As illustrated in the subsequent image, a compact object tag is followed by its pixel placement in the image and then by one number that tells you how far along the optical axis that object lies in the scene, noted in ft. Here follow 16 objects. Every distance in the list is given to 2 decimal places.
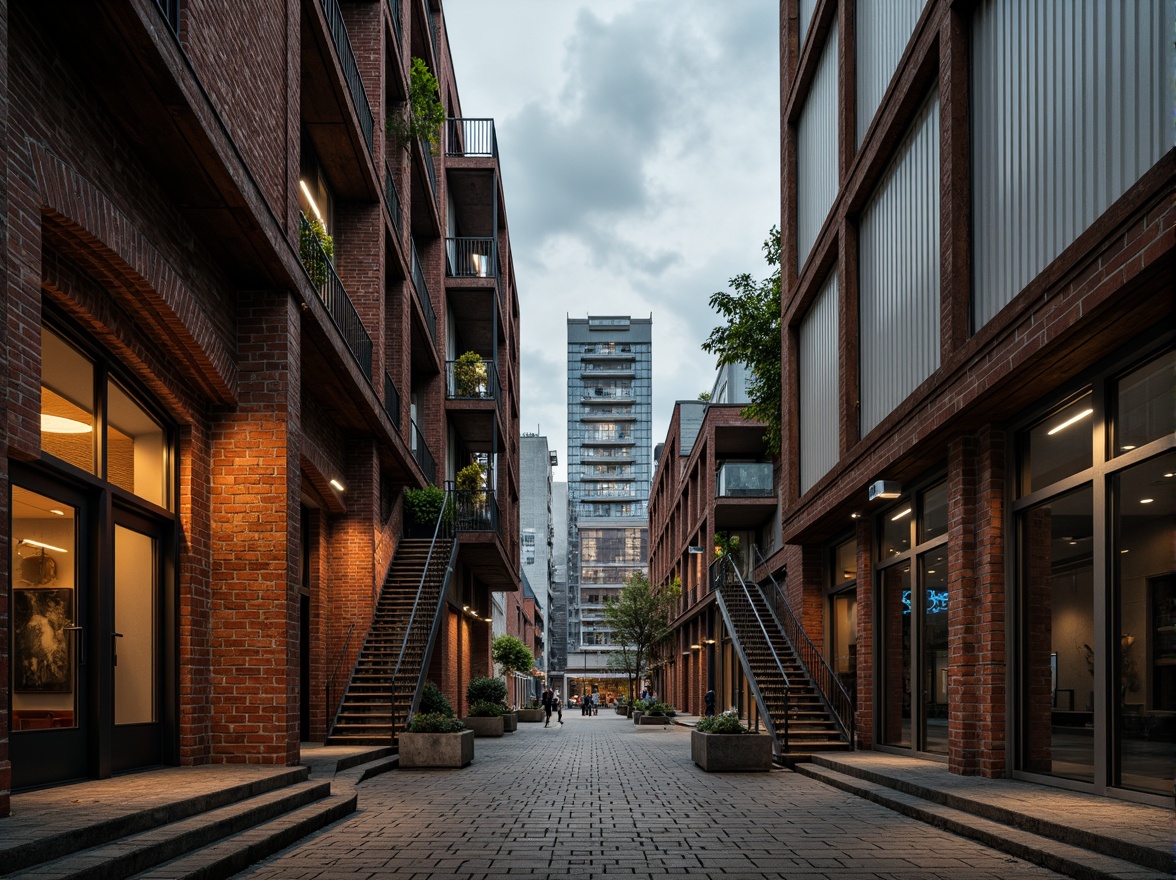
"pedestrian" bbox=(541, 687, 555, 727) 131.57
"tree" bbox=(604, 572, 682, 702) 168.76
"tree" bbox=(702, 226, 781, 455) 86.85
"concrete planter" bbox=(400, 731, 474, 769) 50.31
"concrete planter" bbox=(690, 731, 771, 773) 49.16
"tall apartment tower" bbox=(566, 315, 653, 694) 377.50
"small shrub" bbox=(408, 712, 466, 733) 51.19
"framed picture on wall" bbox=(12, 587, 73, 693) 26.09
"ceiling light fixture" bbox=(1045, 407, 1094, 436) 32.12
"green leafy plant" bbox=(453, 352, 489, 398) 94.27
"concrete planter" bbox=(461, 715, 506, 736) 82.94
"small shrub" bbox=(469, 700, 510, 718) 81.43
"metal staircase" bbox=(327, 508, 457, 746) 56.18
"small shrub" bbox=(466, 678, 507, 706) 80.52
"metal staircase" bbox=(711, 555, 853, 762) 55.17
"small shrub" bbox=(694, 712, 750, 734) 49.90
